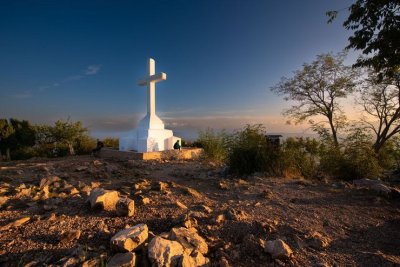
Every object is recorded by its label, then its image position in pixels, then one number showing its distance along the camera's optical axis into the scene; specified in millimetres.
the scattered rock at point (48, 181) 4550
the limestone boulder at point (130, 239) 2172
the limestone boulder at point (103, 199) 3174
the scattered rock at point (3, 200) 3531
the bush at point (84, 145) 14672
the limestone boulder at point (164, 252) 1994
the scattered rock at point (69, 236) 2400
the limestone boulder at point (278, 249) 2262
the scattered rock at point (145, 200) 3549
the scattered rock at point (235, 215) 3004
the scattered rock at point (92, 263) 1970
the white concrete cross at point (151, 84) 13383
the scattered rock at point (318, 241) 2551
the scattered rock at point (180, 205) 3444
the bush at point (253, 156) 6445
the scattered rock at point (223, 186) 4835
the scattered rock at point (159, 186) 4383
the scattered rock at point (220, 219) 2876
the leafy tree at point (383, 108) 14367
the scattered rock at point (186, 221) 2662
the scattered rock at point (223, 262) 2125
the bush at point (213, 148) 11102
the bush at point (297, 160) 6430
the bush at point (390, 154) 10694
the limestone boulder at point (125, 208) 3045
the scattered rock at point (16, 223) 2688
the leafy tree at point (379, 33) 6828
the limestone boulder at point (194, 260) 1985
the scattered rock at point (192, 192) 4230
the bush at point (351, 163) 6918
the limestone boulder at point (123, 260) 1979
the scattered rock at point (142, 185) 4488
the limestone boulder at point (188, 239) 2266
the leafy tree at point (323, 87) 16531
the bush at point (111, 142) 16625
